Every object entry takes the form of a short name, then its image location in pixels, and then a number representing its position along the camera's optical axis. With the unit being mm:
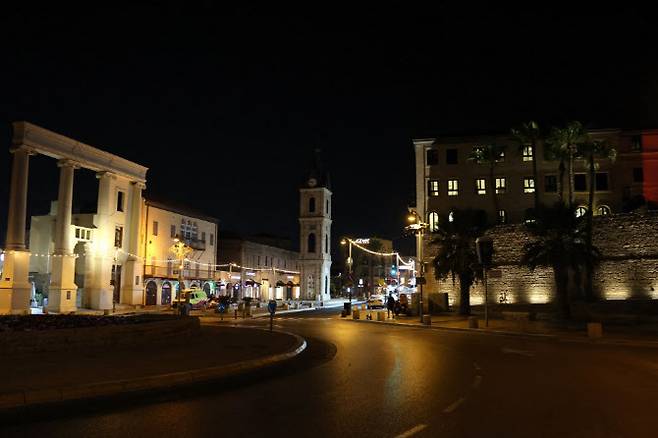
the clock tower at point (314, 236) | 100188
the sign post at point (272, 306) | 26058
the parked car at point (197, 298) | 59694
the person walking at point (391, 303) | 46428
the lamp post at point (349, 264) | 63084
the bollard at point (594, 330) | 28375
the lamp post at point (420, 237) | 38875
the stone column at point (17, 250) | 44156
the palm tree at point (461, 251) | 46531
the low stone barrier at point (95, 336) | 15938
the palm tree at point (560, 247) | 40094
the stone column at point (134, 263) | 59844
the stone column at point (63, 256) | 49062
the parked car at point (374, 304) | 67312
